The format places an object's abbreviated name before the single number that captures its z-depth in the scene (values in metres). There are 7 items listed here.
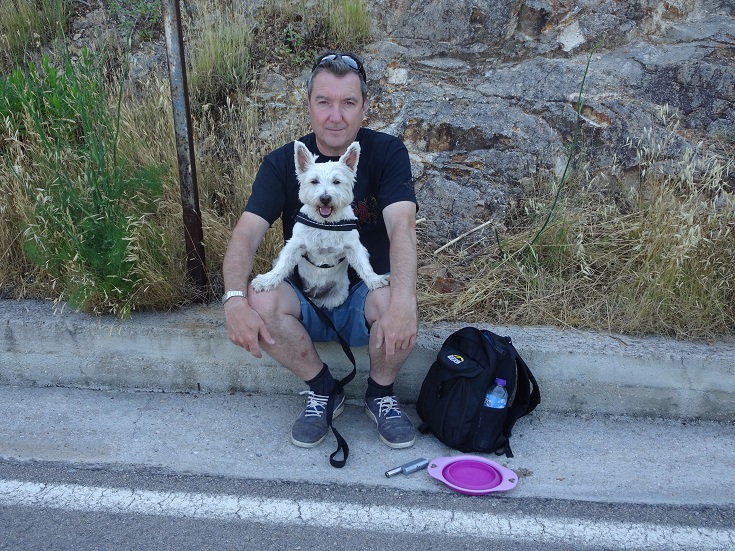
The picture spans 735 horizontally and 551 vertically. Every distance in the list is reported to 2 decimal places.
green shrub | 3.93
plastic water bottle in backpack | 3.24
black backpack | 3.23
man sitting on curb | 3.23
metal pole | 3.77
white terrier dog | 3.22
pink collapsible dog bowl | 2.99
